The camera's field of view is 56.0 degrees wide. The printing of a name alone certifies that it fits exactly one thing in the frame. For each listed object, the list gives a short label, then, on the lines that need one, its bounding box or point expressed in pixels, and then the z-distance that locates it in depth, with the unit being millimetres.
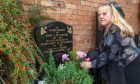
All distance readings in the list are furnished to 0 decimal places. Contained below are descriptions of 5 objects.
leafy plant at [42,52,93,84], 1222
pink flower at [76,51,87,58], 1342
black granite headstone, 1408
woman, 1346
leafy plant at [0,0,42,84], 938
